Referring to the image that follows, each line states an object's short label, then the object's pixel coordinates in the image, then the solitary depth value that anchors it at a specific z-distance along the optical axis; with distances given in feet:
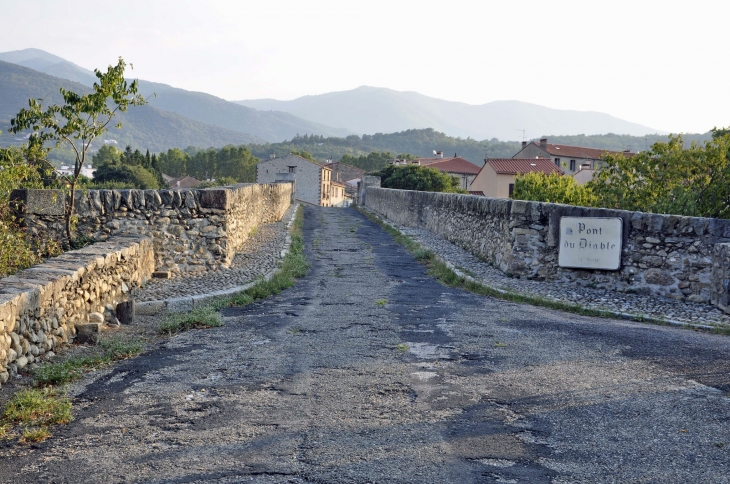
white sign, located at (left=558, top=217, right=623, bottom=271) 33.06
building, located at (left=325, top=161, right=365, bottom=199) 352.08
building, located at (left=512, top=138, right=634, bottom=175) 272.92
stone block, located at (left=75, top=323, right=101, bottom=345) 21.99
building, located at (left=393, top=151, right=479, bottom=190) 276.21
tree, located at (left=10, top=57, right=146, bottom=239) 31.58
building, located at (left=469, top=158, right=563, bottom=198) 213.66
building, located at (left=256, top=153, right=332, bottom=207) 230.48
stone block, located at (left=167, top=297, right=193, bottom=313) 28.25
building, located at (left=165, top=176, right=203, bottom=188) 319.84
